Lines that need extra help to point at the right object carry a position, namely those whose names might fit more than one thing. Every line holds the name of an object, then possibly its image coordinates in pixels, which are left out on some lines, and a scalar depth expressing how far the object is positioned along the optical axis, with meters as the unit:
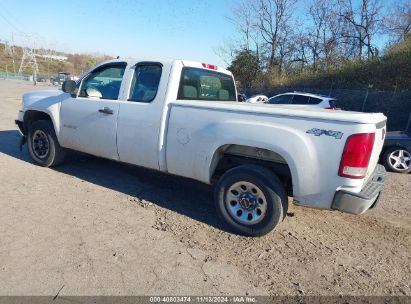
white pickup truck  3.13
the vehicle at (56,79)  40.82
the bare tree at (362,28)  24.86
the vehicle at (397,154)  6.99
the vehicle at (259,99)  16.94
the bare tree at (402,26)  23.19
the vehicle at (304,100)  12.68
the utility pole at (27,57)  76.61
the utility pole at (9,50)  93.18
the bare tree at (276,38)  27.58
